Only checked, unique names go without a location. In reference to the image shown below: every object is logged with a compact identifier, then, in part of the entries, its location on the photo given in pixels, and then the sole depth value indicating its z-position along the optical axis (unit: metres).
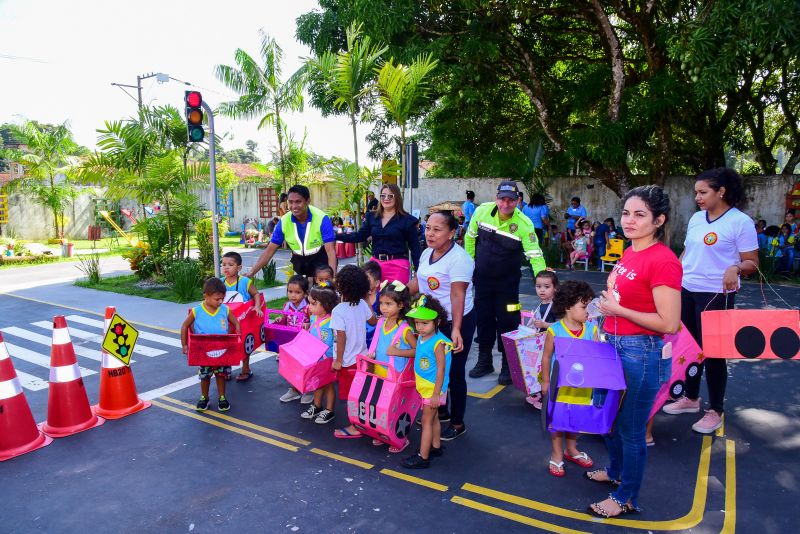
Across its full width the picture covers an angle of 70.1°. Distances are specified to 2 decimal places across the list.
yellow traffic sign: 5.21
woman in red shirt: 2.96
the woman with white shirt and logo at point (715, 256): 4.46
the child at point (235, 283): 5.97
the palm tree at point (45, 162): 19.97
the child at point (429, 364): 4.02
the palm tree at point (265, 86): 13.59
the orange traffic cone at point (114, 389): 5.25
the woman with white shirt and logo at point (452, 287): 4.37
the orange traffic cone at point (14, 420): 4.52
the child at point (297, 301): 5.87
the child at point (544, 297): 5.24
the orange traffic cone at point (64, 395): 4.92
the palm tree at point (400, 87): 8.84
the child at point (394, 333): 4.18
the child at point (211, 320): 5.21
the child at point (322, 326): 5.09
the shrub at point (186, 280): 10.39
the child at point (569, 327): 4.03
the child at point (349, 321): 4.71
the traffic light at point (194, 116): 8.08
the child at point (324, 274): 6.07
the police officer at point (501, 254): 5.45
